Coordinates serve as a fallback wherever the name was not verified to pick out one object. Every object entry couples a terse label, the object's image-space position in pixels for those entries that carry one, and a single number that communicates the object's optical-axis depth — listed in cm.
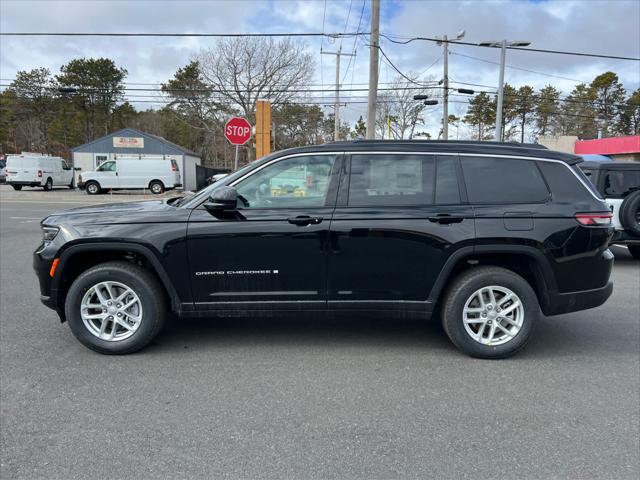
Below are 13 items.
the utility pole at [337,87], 3360
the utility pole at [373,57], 1528
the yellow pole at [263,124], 1469
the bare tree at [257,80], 3938
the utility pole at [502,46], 2128
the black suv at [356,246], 383
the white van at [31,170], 2830
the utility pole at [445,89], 3076
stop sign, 1212
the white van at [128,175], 2650
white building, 3531
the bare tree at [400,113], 4641
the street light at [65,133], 2706
